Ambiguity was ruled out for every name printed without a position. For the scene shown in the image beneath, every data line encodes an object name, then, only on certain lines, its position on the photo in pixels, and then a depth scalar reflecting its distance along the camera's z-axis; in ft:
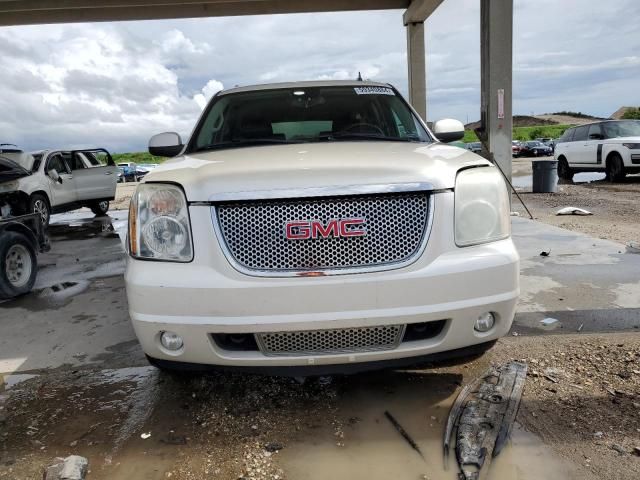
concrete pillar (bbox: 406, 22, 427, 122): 44.37
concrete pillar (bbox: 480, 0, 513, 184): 27.96
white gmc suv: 7.19
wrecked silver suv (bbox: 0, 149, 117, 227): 32.45
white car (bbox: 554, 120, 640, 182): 45.50
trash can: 42.04
